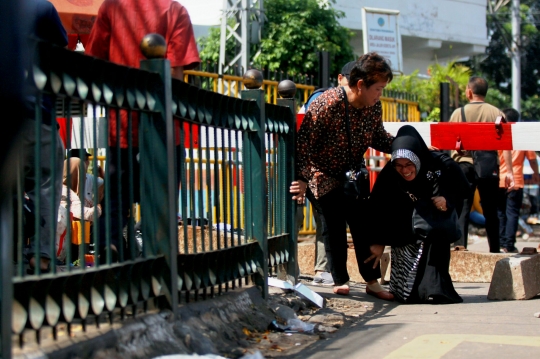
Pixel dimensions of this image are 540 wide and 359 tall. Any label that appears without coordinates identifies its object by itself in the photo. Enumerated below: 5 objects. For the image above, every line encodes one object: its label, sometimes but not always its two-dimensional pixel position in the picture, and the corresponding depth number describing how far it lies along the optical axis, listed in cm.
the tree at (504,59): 4012
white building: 3127
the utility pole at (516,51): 2827
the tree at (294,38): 2347
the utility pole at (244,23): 1897
